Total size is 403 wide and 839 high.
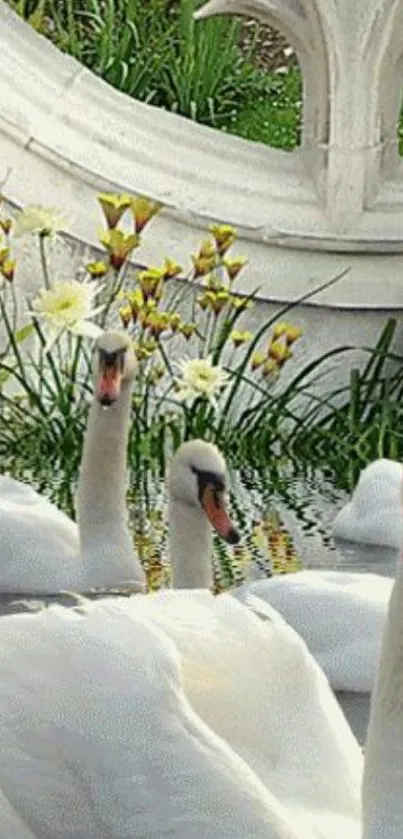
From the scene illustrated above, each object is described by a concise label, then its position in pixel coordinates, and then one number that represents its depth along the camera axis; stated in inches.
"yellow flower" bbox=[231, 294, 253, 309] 261.9
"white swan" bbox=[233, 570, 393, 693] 192.5
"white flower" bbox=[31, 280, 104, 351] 240.2
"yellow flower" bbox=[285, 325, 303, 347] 257.8
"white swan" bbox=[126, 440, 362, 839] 140.9
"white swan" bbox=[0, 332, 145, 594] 215.3
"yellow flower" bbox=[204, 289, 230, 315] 252.4
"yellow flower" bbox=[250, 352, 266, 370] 256.5
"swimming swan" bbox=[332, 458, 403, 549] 229.0
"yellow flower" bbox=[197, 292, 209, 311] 254.4
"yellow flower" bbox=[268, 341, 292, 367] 256.2
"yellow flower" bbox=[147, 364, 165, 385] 254.7
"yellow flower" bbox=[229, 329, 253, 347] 255.1
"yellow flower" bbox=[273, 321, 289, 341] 258.4
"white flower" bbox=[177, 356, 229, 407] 242.1
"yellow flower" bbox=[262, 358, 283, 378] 258.5
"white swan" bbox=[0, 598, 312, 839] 130.6
